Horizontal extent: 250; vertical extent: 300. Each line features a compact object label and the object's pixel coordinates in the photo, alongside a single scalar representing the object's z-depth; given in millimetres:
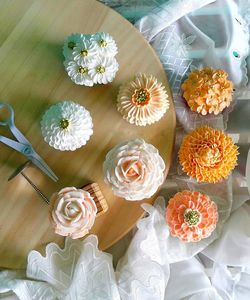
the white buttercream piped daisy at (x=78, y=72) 835
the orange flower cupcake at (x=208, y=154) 814
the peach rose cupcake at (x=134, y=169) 775
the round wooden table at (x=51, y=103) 858
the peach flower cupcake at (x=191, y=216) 831
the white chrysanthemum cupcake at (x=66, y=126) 806
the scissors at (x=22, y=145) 833
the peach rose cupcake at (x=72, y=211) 770
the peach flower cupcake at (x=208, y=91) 842
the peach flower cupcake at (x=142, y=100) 831
